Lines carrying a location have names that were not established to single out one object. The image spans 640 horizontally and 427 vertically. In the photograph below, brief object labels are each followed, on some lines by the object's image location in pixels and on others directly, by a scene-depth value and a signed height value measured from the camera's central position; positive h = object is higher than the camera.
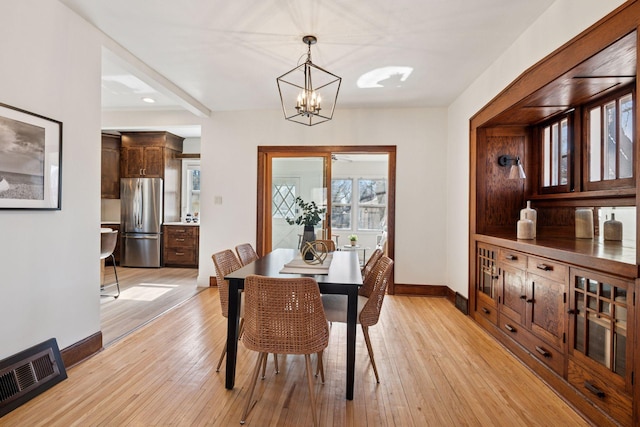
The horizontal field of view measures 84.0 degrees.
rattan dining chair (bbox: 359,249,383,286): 3.01 -0.43
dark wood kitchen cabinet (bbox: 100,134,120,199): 6.59 +0.84
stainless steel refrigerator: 6.64 -0.13
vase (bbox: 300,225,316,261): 2.98 -0.18
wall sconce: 3.52 +0.56
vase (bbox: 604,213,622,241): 2.73 -0.10
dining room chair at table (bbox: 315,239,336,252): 3.98 -0.36
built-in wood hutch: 1.88 -0.04
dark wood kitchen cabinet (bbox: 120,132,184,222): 6.68 +1.08
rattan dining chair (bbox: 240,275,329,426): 1.85 -0.57
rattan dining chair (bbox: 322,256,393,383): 2.37 -0.66
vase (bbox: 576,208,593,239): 3.01 -0.06
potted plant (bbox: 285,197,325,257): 2.98 -0.10
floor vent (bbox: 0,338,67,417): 2.07 -1.02
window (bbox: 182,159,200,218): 7.42 +0.56
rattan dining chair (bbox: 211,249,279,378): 2.48 -0.44
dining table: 2.14 -0.48
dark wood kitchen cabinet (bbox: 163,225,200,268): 6.71 -0.62
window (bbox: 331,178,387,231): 8.26 +0.23
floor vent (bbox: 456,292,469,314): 4.07 -1.05
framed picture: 2.11 +0.33
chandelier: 2.75 +1.50
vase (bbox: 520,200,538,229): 3.22 +0.01
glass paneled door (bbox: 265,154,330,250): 5.29 +0.34
